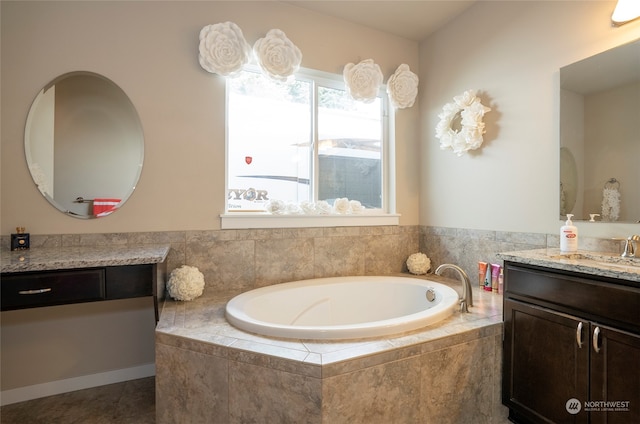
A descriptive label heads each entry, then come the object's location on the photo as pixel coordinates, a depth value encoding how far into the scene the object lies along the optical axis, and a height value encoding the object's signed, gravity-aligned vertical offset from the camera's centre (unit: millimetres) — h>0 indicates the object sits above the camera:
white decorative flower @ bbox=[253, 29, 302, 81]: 2229 +1151
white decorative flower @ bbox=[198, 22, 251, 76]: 2076 +1107
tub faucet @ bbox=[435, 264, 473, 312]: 1807 -446
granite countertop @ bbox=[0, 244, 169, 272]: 1380 -216
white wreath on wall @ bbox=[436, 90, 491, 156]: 2285 +699
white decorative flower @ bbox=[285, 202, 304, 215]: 2402 +40
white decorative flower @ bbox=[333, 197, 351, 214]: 2578 +71
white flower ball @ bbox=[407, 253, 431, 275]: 2717 -425
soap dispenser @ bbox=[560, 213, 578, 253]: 1629 -119
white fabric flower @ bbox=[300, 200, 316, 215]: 2459 +57
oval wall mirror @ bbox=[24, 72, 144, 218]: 1845 +419
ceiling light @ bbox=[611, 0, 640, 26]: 1534 +1021
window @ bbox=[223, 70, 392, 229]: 2371 +575
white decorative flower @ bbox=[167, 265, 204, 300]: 1939 -438
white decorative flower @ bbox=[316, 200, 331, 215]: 2509 +51
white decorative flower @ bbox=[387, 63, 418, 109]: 2729 +1128
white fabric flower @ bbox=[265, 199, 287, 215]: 2354 +53
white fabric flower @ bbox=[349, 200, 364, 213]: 2654 +73
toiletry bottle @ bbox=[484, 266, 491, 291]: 2279 -471
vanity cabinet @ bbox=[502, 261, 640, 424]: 1188 -564
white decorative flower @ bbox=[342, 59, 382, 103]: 2572 +1125
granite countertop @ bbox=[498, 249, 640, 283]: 1218 -208
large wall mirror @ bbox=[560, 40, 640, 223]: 1567 +430
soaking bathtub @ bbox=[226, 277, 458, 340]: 1916 -587
